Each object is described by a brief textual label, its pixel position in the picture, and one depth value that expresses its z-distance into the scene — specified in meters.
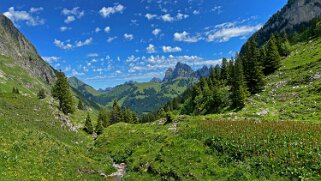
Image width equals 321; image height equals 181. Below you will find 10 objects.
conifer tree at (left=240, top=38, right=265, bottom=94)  83.81
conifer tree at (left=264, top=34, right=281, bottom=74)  98.56
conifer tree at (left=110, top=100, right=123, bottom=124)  133.88
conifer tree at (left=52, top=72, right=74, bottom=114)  101.44
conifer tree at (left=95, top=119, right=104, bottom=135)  98.78
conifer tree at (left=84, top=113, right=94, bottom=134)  95.01
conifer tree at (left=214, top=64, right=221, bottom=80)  132.98
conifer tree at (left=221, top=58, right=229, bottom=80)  129.50
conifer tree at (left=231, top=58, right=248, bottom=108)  73.12
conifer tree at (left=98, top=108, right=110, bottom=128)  132.50
